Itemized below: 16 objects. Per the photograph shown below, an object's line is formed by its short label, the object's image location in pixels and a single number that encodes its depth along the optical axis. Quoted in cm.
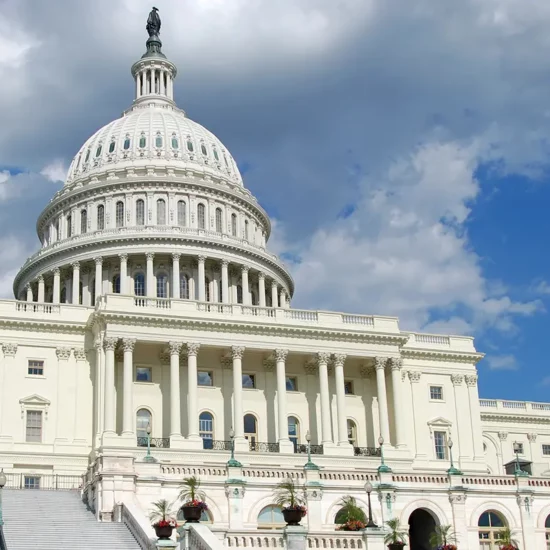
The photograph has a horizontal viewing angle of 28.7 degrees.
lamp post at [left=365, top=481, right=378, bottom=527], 4206
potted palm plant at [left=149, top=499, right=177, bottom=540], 3738
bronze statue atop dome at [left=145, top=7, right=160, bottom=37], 13212
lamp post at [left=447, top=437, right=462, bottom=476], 5346
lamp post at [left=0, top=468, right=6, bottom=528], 3685
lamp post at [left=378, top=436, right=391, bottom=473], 5178
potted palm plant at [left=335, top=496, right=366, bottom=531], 4516
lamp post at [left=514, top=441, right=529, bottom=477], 5523
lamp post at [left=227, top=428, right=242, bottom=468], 5069
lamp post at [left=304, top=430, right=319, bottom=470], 5196
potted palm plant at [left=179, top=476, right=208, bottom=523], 3869
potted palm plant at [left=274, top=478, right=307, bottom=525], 3831
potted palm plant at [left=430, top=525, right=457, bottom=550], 4800
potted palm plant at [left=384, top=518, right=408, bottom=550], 3959
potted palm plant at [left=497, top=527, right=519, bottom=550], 4644
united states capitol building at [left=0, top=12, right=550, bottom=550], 5403
